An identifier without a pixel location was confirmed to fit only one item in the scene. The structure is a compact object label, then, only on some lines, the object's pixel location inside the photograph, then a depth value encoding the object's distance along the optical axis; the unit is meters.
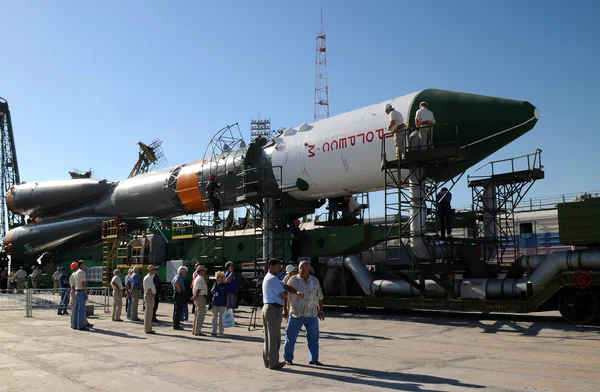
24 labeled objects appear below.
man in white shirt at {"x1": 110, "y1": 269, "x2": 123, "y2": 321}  15.59
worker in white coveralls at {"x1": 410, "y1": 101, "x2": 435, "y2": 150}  13.84
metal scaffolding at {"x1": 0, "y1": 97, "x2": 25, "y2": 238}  53.71
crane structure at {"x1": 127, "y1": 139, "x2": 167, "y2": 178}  59.88
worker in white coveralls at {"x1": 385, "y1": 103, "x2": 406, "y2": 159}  14.16
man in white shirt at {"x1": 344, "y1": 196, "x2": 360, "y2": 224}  18.64
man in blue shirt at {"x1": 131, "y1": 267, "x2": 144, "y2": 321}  15.45
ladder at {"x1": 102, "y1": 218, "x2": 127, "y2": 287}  26.17
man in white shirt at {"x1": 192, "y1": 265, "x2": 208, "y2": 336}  12.27
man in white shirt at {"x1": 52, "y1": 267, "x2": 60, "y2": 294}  25.81
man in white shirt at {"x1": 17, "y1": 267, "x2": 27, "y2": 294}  30.54
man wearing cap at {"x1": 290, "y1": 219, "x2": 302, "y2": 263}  18.16
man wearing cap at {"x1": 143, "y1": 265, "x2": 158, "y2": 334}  12.62
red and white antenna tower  57.97
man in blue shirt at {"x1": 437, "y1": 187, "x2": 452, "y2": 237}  14.34
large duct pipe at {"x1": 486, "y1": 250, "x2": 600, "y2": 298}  12.14
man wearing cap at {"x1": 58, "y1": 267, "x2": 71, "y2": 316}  18.26
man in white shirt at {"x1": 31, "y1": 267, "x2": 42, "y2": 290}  31.12
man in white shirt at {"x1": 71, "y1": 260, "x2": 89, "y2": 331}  13.41
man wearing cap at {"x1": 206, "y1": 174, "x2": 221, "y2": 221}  20.86
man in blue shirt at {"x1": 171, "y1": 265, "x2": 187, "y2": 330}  13.47
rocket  14.13
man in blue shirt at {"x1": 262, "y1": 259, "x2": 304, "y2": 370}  7.95
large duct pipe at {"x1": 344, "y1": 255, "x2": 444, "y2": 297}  15.00
